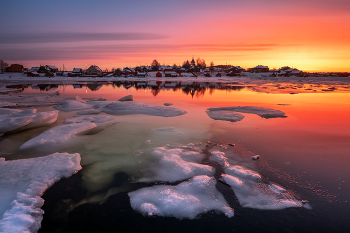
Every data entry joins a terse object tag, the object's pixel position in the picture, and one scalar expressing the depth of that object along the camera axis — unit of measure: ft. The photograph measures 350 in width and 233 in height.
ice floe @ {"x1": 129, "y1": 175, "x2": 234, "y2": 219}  11.34
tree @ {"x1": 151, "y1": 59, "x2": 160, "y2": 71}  443.36
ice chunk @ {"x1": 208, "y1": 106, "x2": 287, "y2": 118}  35.76
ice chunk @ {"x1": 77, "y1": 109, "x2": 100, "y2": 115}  36.20
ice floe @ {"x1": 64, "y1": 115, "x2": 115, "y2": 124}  30.03
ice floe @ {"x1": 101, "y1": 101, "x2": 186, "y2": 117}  37.32
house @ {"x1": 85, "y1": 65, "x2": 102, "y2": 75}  282.77
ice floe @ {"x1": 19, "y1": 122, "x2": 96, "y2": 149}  20.42
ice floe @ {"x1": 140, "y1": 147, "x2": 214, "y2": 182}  14.96
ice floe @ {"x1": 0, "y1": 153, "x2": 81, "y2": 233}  10.12
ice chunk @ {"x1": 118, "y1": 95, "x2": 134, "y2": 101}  51.20
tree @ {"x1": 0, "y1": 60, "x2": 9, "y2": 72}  334.34
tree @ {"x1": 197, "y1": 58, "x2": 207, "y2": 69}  475.02
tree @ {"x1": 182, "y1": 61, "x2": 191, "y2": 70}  362.74
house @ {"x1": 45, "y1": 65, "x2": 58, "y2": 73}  301.32
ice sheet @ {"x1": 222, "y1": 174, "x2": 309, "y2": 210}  11.79
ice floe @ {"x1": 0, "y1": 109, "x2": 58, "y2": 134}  23.57
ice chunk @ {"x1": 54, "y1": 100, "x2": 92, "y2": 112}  40.11
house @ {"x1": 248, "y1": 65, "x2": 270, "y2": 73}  353.61
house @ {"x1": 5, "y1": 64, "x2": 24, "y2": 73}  274.30
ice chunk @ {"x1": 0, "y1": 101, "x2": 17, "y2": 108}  41.68
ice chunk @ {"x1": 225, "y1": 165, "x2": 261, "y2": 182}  14.58
